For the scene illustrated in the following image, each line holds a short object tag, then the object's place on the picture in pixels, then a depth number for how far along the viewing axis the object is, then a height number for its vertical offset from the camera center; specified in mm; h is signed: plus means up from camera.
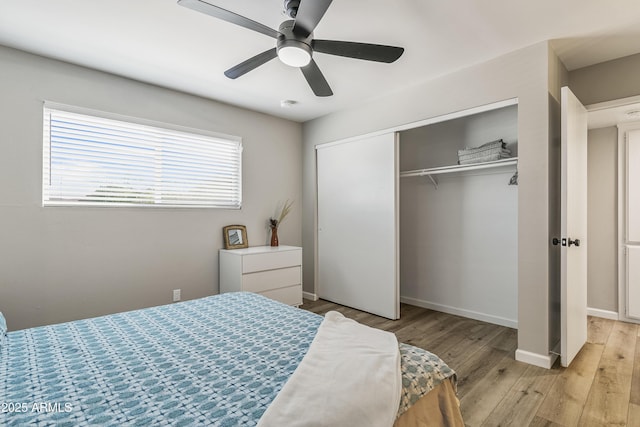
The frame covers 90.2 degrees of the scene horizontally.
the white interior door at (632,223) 3348 -81
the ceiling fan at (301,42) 1541 +978
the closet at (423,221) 3350 -62
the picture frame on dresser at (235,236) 3725 -253
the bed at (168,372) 984 -602
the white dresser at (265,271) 3391 -630
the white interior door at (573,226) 2301 -80
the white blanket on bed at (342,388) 937 -569
